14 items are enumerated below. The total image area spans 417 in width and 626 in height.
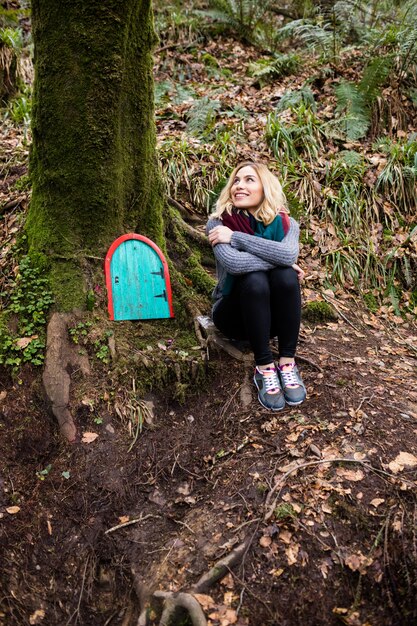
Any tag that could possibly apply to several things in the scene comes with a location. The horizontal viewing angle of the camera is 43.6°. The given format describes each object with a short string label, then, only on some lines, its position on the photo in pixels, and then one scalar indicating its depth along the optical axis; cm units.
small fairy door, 391
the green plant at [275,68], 788
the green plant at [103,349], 363
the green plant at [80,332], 364
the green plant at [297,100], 701
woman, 345
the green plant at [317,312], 473
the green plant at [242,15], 916
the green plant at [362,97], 672
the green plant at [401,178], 616
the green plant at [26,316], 356
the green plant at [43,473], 322
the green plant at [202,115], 660
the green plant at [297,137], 632
